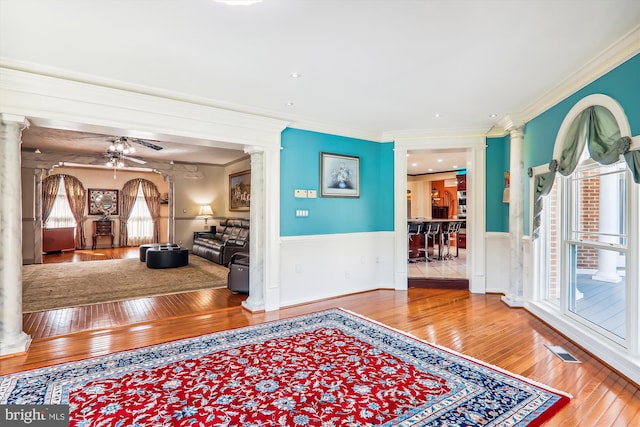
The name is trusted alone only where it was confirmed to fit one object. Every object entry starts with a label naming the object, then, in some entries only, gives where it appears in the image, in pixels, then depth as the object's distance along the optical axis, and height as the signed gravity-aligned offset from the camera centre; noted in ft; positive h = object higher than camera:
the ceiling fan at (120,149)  20.53 +4.35
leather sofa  25.68 -2.43
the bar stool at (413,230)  26.19 -1.42
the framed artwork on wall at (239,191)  30.71 +2.09
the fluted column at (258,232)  14.82 -0.87
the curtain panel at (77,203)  35.01 +1.09
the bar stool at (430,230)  27.25 -1.49
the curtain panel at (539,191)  12.95 +0.86
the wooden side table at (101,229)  36.01 -1.74
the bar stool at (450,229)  29.14 -1.52
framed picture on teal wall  16.94 +1.96
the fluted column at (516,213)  15.55 -0.04
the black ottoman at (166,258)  24.08 -3.28
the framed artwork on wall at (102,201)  36.32 +1.33
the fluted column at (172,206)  33.53 +0.70
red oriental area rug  7.10 -4.33
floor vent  9.98 -4.45
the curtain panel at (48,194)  33.63 +1.96
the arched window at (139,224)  38.29 -1.28
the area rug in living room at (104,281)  16.19 -4.09
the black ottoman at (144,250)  26.68 -3.03
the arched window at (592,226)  9.08 -0.48
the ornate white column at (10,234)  10.04 -0.63
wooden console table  31.76 -2.57
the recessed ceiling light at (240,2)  6.41 +4.11
